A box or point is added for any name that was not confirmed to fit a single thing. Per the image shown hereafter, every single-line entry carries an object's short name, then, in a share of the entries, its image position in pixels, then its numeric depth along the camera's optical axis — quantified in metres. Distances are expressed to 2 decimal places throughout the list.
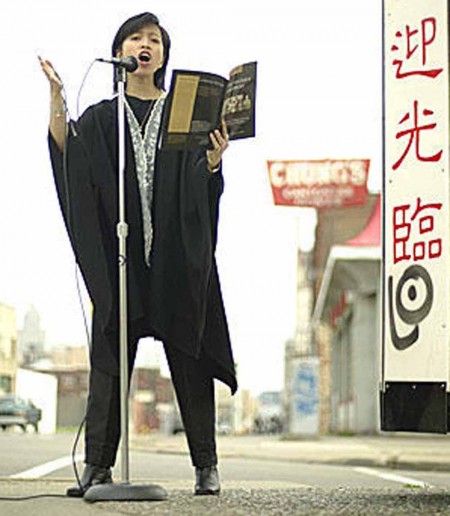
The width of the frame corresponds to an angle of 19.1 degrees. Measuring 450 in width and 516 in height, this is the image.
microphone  6.16
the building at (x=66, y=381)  51.78
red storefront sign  43.19
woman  6.20
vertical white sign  5.79
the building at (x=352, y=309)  35.53
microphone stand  5.86
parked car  39.43
